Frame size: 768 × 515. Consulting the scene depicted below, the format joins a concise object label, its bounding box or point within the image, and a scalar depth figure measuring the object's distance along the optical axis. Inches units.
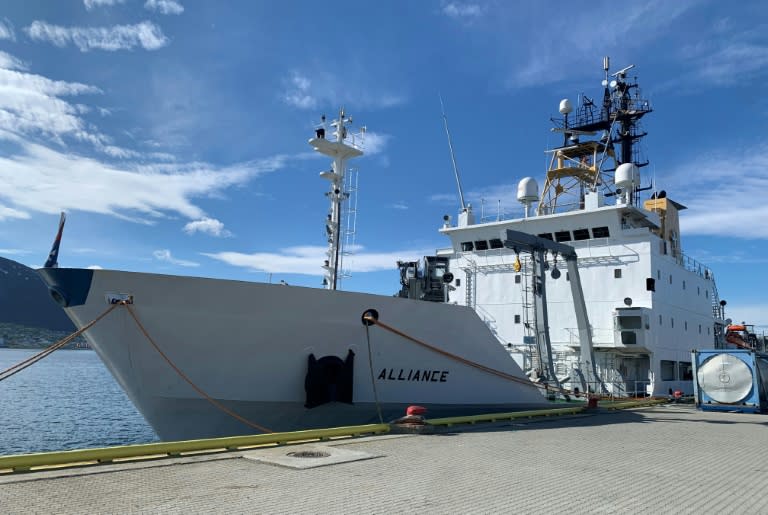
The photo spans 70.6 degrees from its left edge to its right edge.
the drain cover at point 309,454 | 247.0
